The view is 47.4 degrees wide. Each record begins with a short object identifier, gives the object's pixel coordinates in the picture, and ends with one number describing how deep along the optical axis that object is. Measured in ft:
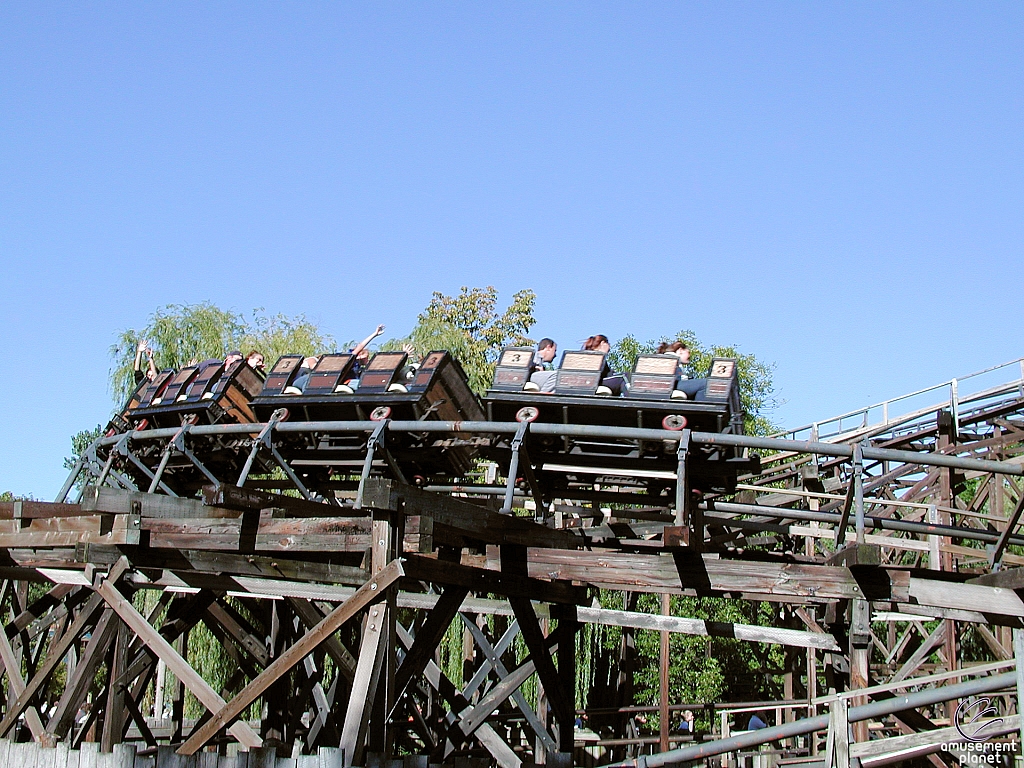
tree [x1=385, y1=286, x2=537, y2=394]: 110.32
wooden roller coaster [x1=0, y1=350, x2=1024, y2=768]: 25.20
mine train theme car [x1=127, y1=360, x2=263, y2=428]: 43.45
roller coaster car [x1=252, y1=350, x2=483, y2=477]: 39.17
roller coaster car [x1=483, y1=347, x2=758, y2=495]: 35.47
